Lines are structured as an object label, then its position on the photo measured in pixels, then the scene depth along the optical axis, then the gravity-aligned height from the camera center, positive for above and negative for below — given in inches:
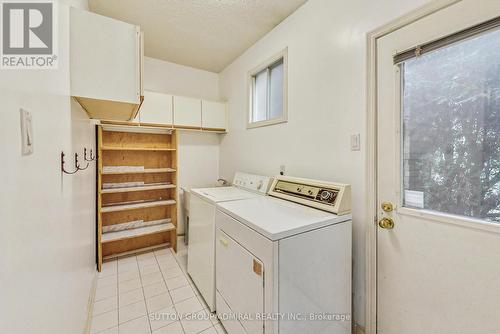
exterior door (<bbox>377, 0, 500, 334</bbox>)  39.9 -2.1
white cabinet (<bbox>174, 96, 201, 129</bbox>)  115.1 +29.1
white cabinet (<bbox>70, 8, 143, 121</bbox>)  48.1 +24.6
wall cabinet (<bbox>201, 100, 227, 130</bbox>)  122.8 +29.2
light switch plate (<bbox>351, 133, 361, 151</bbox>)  59.2 +6.4
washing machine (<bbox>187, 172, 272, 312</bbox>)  71.6 -21.9
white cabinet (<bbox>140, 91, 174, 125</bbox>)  106.3 +28.4
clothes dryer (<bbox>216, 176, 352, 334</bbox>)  45.3 -23.3
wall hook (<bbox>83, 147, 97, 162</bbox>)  67.4 +3.1
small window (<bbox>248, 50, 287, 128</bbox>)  88.4 +33.5
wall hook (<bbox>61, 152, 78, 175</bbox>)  41.4 +0.6
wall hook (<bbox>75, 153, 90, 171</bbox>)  55.2 +0.2
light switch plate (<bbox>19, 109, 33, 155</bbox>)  24.3 +3.9
